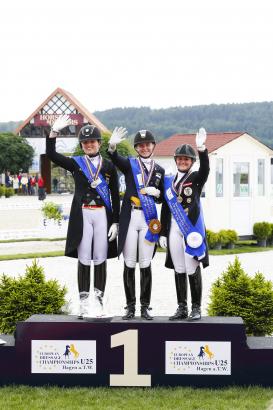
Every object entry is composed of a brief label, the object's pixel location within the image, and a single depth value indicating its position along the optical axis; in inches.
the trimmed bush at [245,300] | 331.9
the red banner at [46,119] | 2778.1
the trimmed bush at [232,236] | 826.2
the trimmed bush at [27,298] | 330.6
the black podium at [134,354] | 289.9
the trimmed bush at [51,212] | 970.7
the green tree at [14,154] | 2532.0
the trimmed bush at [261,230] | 865.5
